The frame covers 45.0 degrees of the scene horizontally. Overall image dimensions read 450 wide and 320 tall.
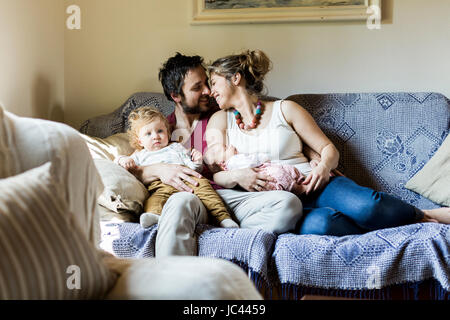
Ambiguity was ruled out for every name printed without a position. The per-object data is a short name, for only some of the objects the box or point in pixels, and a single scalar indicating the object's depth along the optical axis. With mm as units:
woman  2150
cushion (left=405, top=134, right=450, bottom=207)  2422
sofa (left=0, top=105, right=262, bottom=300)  1017
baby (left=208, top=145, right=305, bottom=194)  2318
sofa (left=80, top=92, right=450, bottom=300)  1893
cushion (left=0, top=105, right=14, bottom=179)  1271
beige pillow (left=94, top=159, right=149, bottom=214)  2145
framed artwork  2850
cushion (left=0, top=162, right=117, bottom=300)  997
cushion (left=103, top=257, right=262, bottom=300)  1089
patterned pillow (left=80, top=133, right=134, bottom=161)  2518
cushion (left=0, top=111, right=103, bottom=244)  1311
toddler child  2326
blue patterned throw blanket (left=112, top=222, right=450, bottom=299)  1888
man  1994
